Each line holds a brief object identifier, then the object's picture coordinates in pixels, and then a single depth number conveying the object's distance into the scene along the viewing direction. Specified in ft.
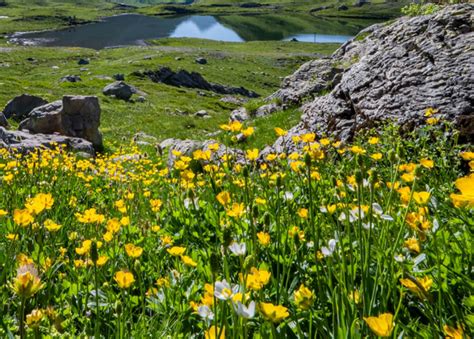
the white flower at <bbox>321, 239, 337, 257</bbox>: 6.38
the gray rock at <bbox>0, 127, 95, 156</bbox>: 40.29
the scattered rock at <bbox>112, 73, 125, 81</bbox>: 194.90
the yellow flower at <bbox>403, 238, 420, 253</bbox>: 6.32
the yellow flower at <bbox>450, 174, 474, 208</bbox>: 3.27
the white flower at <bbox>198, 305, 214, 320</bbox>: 5.07
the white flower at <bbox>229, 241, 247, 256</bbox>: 5.73
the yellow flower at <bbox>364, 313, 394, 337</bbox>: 4.07
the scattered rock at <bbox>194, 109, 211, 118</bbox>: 128.06
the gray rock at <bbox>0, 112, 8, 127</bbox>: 58.48
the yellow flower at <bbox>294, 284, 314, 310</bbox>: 5.07
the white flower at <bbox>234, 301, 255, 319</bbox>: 4.35
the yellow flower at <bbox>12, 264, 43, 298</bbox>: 4.82
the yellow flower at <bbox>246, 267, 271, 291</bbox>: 5.08
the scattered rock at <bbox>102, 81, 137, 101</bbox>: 138.32
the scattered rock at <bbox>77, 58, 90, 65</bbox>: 263.29
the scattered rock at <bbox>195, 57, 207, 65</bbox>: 307.78
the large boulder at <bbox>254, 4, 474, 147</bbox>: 22.81
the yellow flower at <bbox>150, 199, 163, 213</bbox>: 13.42
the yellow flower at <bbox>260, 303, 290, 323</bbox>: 4.31
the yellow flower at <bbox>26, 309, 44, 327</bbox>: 5.15
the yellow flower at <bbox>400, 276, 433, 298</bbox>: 4.49
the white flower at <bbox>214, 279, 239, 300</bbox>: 4.68
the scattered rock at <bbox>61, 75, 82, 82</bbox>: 174.70
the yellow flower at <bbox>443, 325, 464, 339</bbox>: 4.57
